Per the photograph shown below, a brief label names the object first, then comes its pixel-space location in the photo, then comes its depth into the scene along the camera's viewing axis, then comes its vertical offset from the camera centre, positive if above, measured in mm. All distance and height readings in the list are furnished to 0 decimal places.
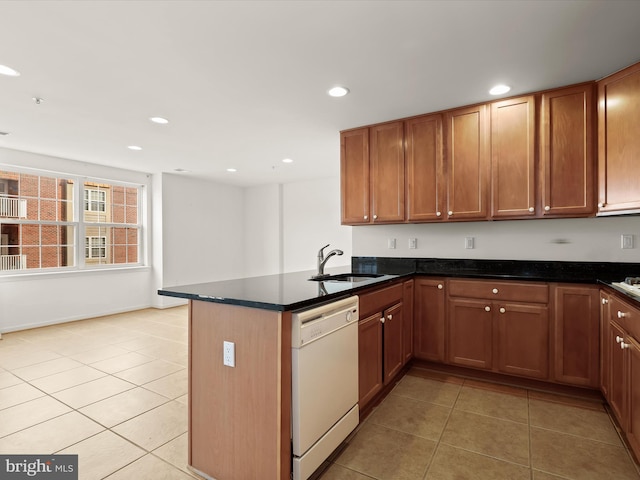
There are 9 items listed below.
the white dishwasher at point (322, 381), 1612 -749
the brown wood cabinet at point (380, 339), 2289 -753
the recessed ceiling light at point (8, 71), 2393 +1209
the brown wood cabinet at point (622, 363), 1829 -765
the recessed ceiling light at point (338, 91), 2717 +1201
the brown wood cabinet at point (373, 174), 3404 +672
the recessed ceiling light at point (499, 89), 2695 +1198
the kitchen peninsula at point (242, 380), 1557 -683
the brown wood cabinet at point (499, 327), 2773 -758
